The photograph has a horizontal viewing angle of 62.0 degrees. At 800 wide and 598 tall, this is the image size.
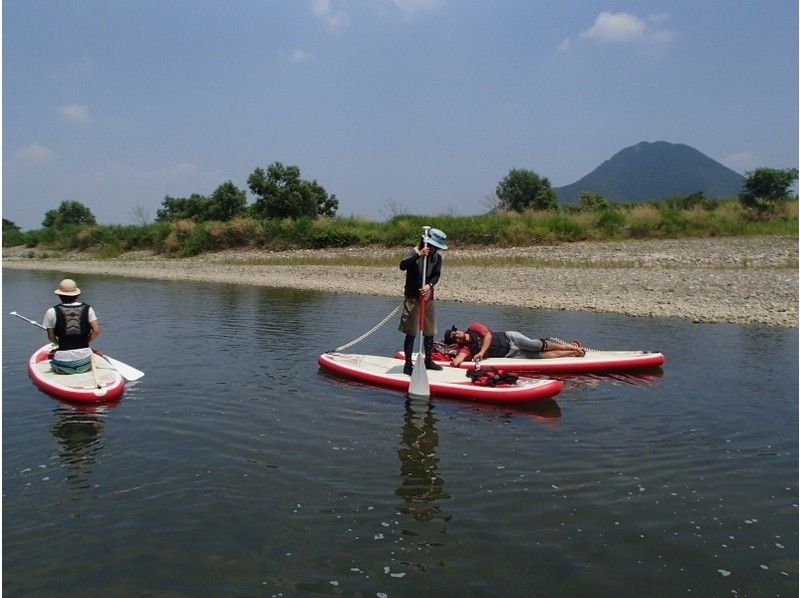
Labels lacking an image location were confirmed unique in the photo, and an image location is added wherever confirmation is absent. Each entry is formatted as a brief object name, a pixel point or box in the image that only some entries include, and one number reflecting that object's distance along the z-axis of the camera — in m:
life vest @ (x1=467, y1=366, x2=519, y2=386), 8.82
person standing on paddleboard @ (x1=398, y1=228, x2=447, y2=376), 9.52
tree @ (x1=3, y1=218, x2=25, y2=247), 56.85
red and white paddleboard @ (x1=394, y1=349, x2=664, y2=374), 10.28
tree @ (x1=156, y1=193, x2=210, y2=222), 49.22
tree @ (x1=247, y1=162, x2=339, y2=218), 43.62
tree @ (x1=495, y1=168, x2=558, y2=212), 44.59
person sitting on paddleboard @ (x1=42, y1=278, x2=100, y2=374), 8.92
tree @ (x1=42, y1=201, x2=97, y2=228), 56.97
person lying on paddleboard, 10.55
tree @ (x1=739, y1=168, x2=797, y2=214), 33.16
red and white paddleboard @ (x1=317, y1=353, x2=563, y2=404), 8.60
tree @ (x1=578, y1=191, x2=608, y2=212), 37.91
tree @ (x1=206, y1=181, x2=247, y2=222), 46.78
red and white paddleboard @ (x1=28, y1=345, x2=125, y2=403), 8.29
